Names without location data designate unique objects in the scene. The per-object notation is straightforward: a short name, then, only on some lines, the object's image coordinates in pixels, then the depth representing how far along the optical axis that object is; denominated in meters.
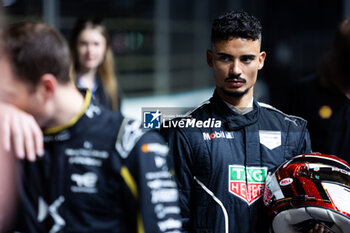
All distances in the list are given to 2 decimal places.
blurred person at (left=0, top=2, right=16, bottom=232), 3.32
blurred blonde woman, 7.73
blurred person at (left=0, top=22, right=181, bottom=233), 3.23
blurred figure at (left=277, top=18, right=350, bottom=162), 5.54
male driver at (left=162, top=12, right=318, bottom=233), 4.22
